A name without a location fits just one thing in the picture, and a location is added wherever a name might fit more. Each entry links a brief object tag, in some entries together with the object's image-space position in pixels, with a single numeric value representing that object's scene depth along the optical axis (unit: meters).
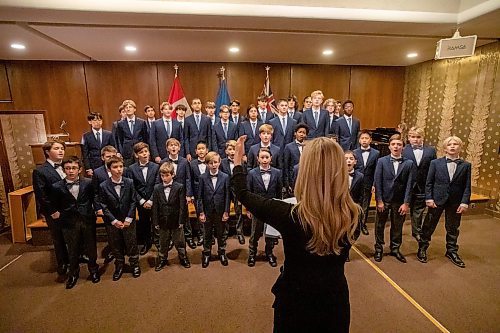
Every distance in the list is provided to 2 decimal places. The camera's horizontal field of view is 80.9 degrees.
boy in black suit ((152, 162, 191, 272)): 3.23
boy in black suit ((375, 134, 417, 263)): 3.43
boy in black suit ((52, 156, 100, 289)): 2.99
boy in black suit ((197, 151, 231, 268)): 3.38
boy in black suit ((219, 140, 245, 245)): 3.94
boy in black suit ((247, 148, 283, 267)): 3.31
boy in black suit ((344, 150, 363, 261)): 3.43
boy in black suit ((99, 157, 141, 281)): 3.06
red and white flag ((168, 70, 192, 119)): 6.52
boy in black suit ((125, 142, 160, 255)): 3.48
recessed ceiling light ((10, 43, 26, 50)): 4.84
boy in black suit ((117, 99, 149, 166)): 4.76
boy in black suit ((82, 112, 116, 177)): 4.49
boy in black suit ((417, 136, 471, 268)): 3.31
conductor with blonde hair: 1.18
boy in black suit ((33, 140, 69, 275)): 3.01
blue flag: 6.70
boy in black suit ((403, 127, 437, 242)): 3.96
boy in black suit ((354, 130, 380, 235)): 4.03
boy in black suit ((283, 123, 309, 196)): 4.12
